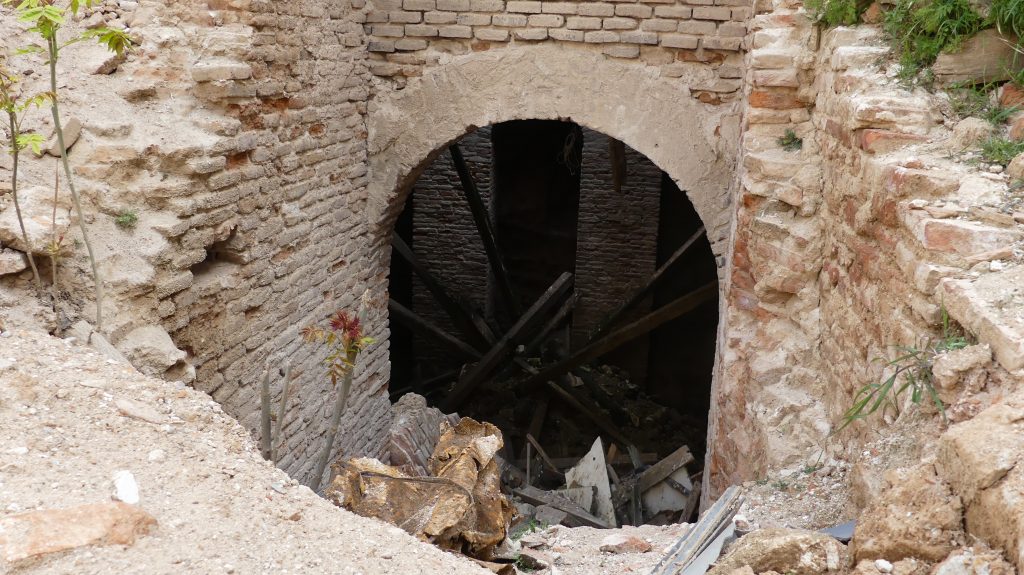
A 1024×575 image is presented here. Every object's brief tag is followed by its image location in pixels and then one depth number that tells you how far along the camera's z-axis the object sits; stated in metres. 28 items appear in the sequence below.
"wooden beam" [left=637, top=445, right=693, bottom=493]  6.29
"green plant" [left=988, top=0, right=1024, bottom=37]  2.56
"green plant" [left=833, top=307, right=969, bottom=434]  2.02
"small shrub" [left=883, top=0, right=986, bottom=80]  2.75
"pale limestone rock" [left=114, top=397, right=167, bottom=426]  2.21
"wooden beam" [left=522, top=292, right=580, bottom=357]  8.25
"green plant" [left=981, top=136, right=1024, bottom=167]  2.43
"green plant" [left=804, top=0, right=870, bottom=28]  3.28
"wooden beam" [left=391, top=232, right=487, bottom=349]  7.04
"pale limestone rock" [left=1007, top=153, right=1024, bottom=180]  2.32
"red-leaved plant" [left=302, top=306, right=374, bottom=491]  3.04
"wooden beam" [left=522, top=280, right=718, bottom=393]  7.13
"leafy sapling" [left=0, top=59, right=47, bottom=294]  2.54
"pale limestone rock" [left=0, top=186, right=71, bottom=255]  2.67
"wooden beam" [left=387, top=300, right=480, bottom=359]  7.48
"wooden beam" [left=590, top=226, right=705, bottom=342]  7.84
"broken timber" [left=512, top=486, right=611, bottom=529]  5.64
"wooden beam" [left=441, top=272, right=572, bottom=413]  7.70
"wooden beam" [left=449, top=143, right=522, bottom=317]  7.02
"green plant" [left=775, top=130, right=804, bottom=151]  3.62
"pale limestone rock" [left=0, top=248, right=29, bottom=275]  2.63
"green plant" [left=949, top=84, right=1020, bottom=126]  2.65
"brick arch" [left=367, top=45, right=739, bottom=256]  4.43
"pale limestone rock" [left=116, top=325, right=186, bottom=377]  2.85
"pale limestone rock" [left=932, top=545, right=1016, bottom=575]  1.42
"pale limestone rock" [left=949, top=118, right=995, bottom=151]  2.56
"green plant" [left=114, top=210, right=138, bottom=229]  3.00
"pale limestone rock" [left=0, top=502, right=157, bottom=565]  1.65
